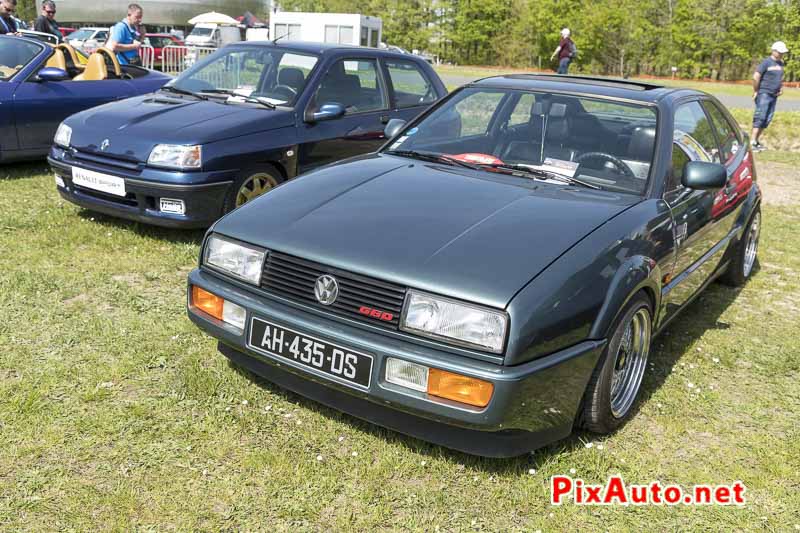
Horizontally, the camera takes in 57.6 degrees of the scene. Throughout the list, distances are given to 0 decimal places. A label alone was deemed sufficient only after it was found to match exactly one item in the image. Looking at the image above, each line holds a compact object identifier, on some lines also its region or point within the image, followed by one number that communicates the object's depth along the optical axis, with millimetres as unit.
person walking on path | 19375
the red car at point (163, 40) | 34578
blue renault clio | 5117
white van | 37381
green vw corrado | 2539
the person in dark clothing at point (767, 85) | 12055
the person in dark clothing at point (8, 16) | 9705
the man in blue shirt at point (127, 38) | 9391
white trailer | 31562
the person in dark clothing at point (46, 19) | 10711
